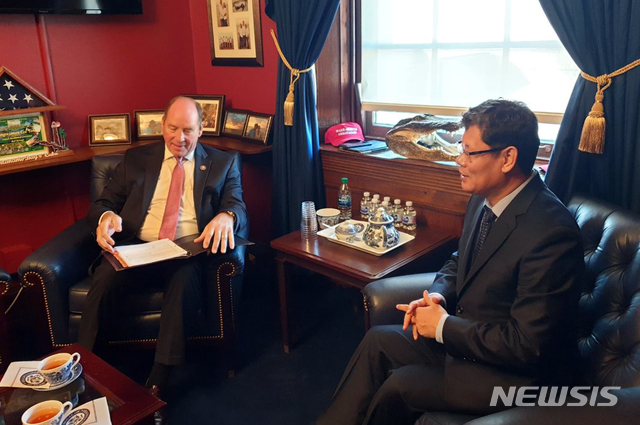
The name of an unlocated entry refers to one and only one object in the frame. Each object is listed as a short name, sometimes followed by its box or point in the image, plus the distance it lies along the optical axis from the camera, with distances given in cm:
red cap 294
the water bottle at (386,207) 252
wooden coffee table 153
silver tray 223
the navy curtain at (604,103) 183
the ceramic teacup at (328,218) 260
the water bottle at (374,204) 256
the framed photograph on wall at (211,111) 338
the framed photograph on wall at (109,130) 322
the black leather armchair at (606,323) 123
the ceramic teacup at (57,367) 162
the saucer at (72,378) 163
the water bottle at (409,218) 250
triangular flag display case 279
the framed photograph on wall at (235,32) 316
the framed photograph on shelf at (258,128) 313
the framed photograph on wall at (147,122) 335
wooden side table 213
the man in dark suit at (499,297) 144
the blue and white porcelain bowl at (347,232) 238
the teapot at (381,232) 224
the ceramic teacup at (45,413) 141
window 234
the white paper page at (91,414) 147
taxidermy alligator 250
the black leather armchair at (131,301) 226
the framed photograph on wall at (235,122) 329
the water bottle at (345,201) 270
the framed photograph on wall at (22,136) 281
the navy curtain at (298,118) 275
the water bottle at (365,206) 264
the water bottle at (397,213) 253
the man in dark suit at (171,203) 230
